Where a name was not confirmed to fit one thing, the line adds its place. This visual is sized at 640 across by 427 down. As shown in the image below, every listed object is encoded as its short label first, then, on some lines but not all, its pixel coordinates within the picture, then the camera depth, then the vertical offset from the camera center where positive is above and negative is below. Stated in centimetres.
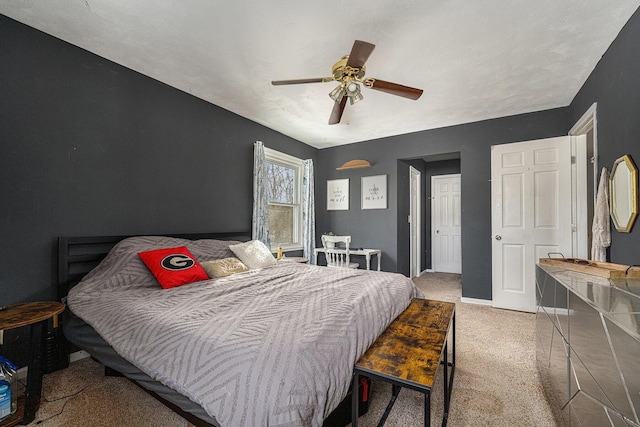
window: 436 +35
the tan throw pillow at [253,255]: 292 -41
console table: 78 -49
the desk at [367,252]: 437 -55
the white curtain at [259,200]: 377 +25
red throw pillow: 216 -42
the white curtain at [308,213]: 474 +10
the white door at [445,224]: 596 -10
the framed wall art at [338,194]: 511 +47
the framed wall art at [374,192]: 476 +49
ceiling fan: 198 +109
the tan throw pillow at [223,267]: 247 -47
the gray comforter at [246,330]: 96 -55
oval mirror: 187 +21
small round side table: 152 -80
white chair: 436 -55
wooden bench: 113 -67
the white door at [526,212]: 330 +11
